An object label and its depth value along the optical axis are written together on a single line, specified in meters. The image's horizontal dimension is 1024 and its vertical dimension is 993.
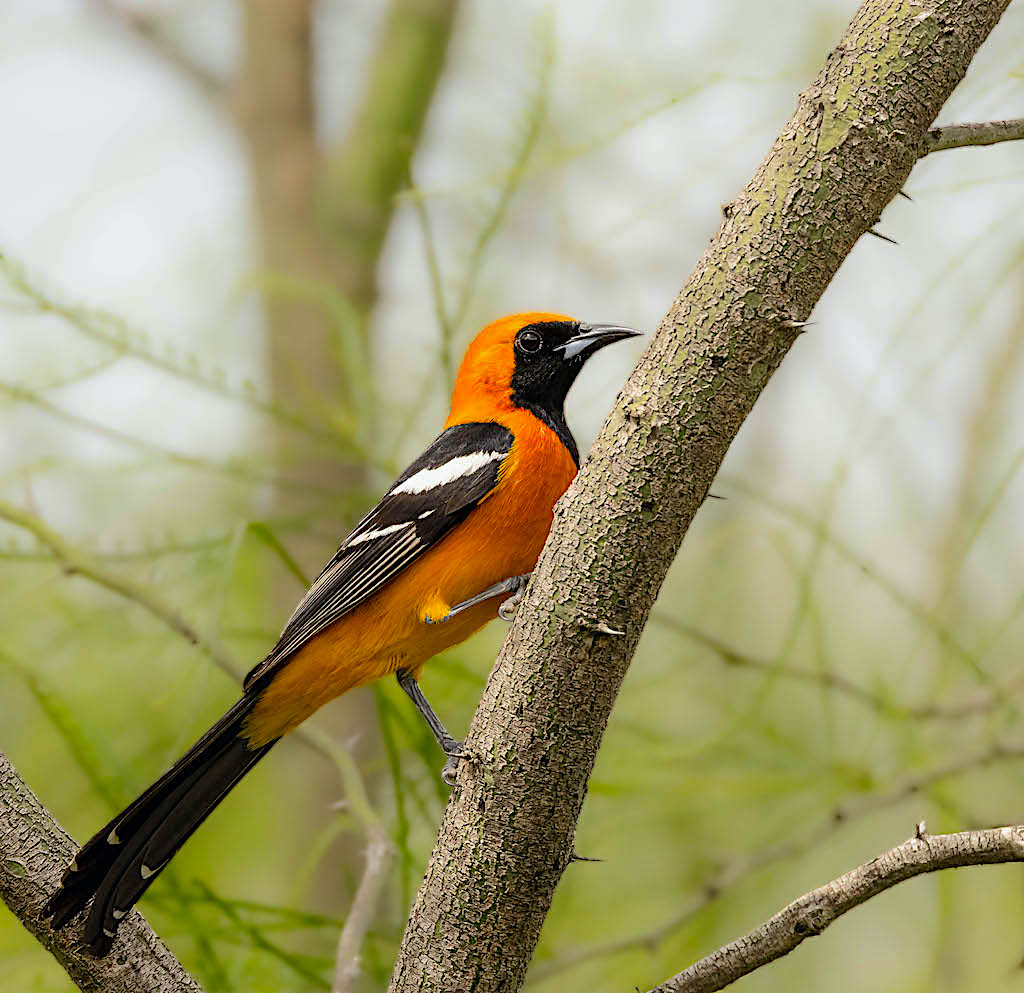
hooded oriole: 5.77
